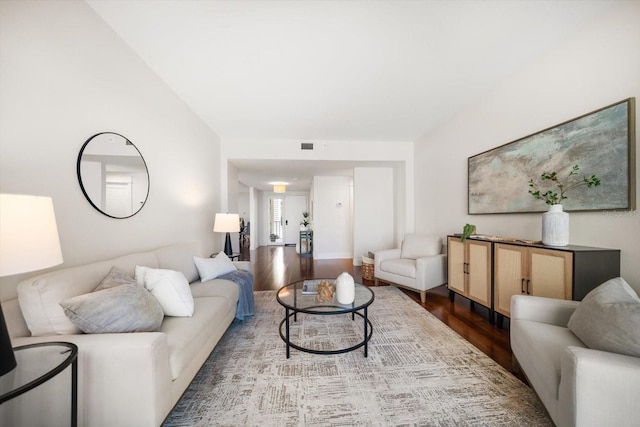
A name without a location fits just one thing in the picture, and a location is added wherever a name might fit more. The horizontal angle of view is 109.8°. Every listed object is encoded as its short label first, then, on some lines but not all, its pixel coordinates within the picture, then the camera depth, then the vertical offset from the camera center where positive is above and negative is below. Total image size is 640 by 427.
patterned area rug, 1.31 -1.19
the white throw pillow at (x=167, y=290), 1.56 -0.53
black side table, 0.77 -0.57
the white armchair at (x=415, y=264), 3.08 -0.76
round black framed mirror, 1.62 +0.32
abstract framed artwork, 1.57 +0.45
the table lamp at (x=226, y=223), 3.47 -0.15
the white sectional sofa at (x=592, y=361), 0.89 -0.69
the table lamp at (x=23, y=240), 0.74 -0.09
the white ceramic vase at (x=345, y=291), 1.97 -0.68
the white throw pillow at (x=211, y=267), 2.46 -0.61
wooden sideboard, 1.63 -0.50
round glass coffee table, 1.82 -0.80
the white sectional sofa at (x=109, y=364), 1.01 -0.72
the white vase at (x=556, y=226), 1.81 -0.11
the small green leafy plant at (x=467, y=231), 2.66 -0.22
